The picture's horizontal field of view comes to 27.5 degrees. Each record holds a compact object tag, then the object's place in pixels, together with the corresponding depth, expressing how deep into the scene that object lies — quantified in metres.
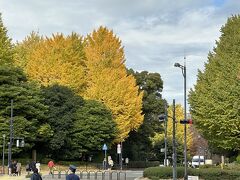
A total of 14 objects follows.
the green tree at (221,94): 47.38
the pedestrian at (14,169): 45.49
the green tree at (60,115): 61.56
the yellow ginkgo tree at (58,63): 69.25
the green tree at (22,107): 55.50
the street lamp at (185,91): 31.76
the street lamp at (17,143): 46.82
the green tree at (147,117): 77.94
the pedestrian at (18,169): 45.81
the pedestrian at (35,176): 15.55
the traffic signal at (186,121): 30.95
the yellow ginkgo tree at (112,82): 68.06
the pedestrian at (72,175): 14.01
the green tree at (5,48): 63.23
